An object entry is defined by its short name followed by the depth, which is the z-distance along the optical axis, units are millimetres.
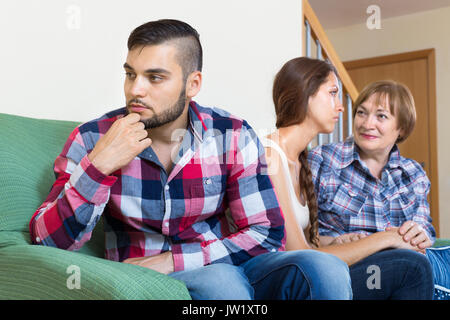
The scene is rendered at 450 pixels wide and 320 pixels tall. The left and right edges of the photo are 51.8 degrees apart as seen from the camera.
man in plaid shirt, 894
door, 3918
